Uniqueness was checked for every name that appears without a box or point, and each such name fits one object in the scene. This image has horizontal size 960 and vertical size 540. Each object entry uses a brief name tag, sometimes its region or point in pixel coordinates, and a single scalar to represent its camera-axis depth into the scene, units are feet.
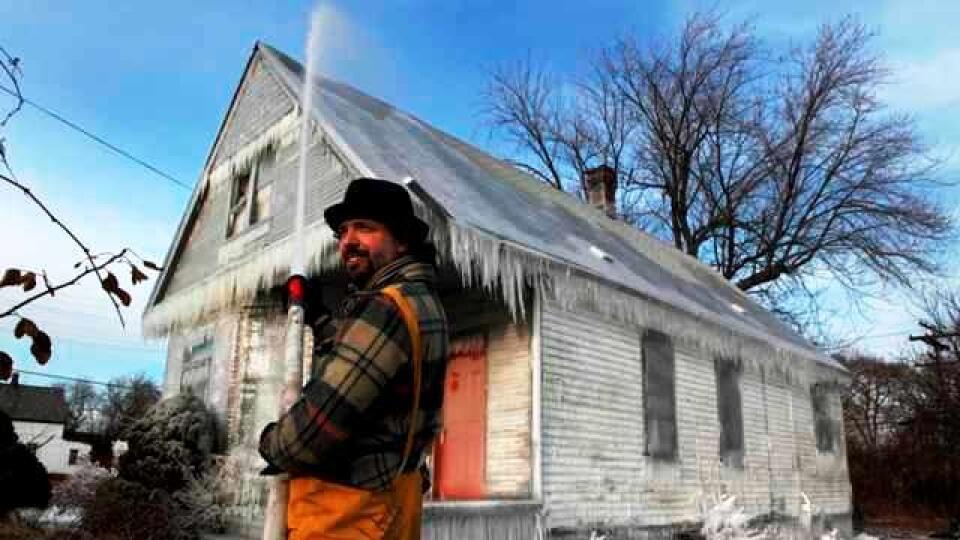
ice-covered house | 29.09
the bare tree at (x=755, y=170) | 81.20
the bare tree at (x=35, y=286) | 5.53
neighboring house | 146.82
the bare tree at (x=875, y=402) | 79.41
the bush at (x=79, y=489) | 29.37
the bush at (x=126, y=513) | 27.68
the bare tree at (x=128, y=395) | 136.93
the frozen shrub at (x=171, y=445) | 30.94
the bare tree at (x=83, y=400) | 177.37
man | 6.39
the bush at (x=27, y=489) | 29.56
